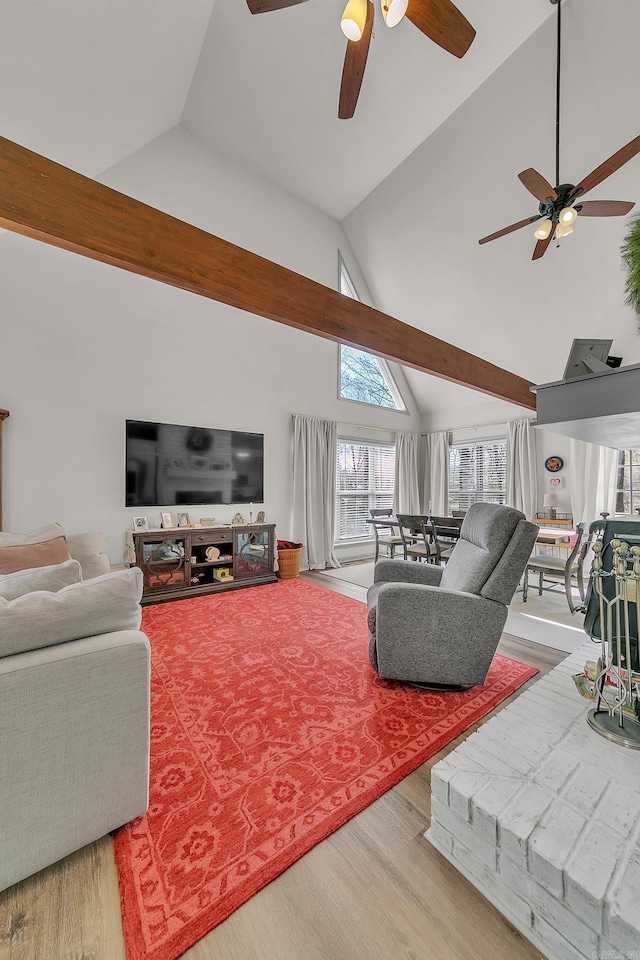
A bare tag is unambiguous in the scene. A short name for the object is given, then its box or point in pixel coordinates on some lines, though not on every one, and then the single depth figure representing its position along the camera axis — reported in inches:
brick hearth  34.2
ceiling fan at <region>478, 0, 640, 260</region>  96.6
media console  148.2
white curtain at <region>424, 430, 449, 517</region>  262.2
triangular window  233.0
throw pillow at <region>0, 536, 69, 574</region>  89.2
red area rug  44.1
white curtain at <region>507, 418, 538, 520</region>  216.2
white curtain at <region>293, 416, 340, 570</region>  202.5
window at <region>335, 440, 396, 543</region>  236.1
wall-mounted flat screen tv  156.0
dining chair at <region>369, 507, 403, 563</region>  202.5
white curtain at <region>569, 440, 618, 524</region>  185.3
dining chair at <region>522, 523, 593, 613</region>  137.6
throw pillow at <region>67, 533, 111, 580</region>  108.8
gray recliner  80.7
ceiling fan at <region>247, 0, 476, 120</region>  55.1
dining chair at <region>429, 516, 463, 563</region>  165.9
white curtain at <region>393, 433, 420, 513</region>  261.1
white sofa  42.3
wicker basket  184.4
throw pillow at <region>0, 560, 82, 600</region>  55.5
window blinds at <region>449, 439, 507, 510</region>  239.9
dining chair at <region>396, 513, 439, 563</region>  175.6
